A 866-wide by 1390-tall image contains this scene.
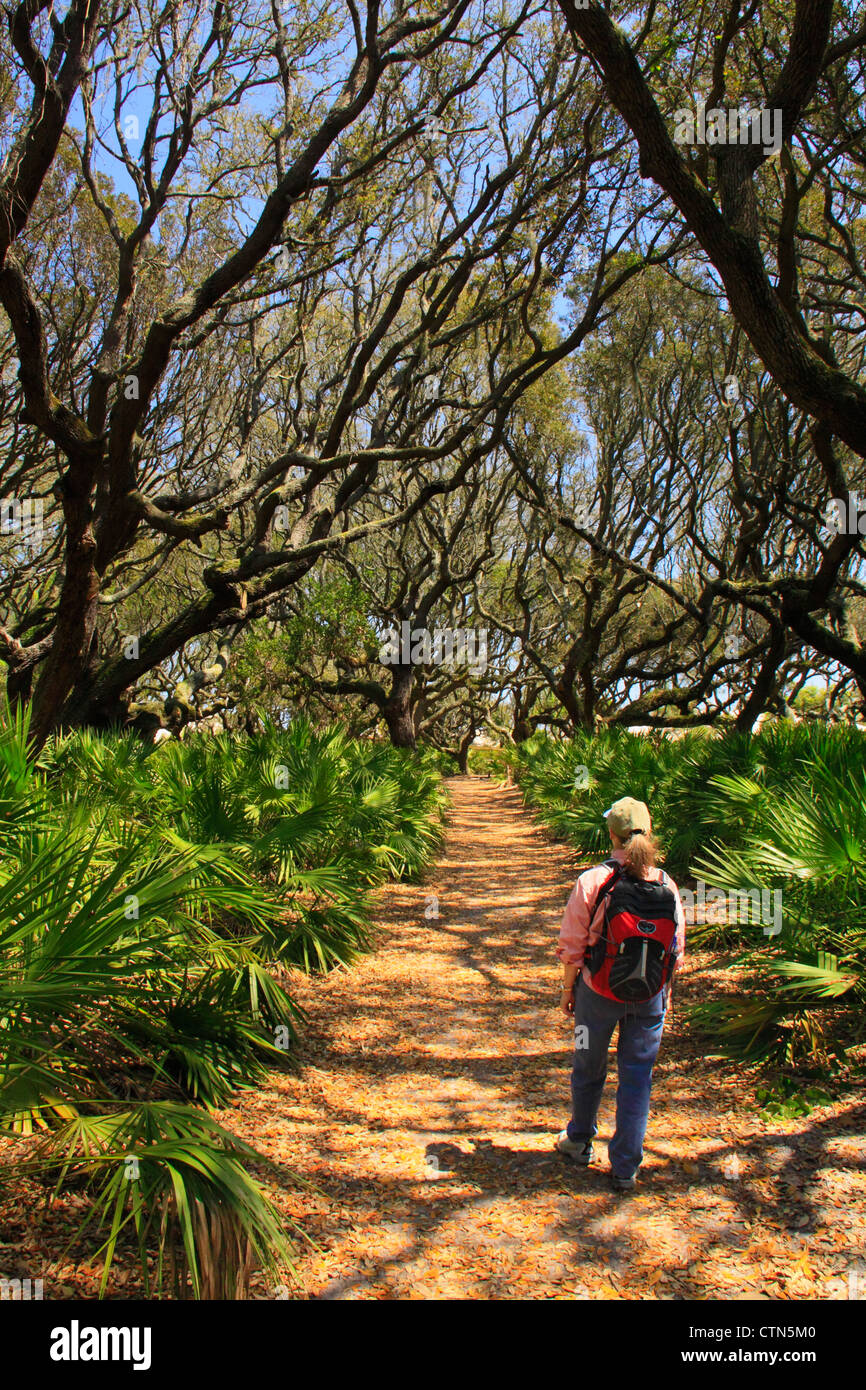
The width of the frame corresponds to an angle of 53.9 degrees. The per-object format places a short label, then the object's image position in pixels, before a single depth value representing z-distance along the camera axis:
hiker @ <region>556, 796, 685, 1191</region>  3.41
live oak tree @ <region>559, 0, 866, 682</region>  5.43
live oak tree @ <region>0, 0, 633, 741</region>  7.78
